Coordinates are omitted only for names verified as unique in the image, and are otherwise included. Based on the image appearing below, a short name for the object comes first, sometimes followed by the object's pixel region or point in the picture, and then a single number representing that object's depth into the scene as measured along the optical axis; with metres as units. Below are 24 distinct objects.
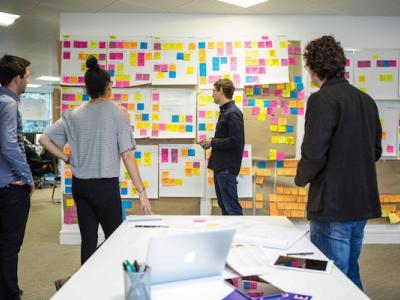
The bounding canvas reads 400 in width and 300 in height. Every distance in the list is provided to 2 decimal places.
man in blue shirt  2.30
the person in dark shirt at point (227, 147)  3.64
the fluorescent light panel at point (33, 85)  10.43
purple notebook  1.16
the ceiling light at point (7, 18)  4.56
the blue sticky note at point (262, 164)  4.32
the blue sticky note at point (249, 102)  4.26
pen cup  1.03
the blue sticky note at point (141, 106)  4.25
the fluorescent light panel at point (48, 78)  9.34
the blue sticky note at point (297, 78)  4.29
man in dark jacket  1.77
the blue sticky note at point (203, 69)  4.24
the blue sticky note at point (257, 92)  4.26
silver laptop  1.14
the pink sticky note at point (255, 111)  4.27
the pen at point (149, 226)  1.95
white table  1.18
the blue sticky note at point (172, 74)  4.22
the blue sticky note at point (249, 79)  4.23
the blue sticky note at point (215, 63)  4.23
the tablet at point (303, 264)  1.39
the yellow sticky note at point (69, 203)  4.25
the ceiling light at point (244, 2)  3.86
